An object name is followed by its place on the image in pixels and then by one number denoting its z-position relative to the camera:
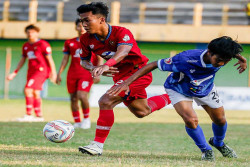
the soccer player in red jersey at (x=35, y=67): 23.22
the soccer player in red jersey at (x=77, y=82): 19.77
